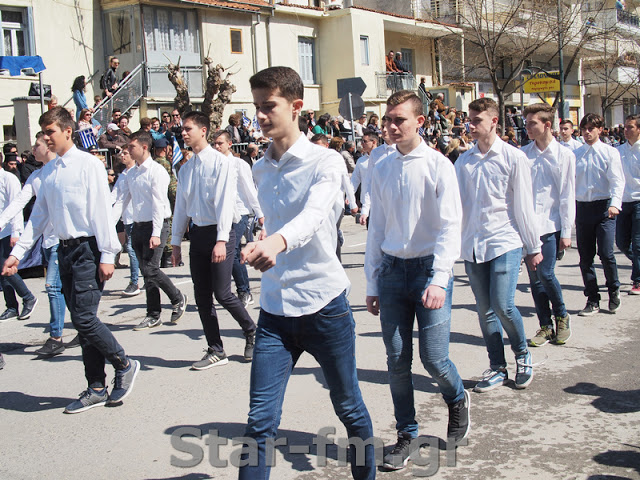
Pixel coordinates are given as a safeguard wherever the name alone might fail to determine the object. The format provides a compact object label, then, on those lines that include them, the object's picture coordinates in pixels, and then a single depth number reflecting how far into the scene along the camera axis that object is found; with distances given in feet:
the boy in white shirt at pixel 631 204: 28.37
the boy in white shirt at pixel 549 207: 21.74
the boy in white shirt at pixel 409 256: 13.69
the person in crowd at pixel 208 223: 20.44
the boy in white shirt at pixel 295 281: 11.05
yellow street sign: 106.32
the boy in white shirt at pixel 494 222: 17.35
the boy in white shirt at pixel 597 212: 25.99
